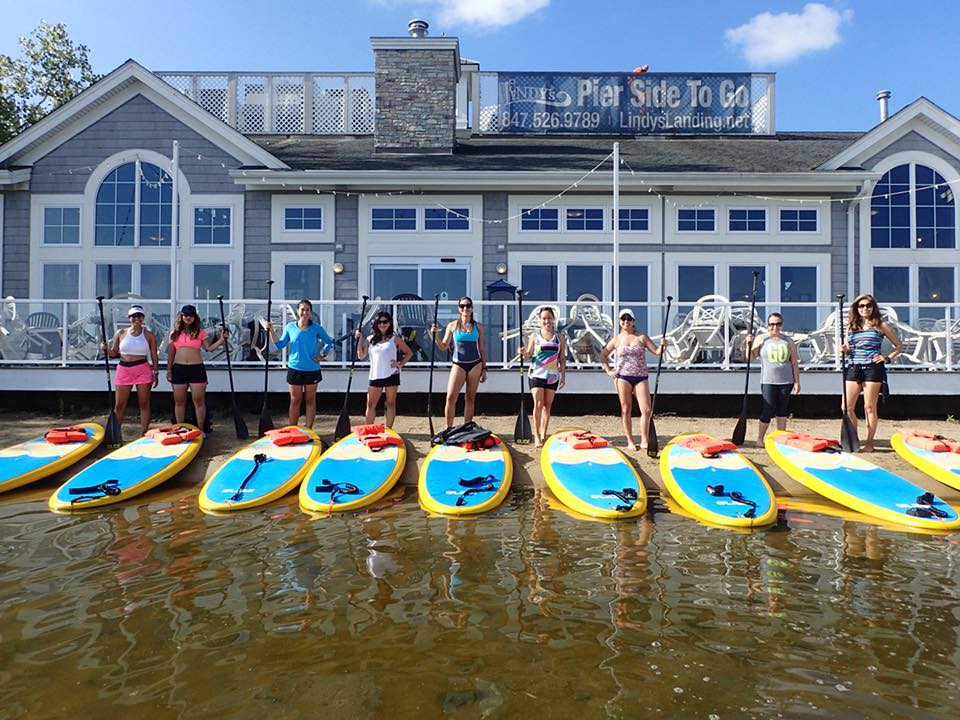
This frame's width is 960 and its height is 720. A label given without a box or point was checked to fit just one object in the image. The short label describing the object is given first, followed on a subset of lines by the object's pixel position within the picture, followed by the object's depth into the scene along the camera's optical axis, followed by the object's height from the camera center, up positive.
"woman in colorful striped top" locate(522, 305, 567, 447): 7.18 +0.00
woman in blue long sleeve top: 7.39 +0.14
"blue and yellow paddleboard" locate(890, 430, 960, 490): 6.23 -0.91
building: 12.16 +2.77
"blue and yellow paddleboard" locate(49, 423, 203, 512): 5.61 -1.01
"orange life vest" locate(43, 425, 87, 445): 7.00 -0.76
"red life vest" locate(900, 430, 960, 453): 6.68 -0.75
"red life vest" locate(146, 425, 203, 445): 6.95 -0.74
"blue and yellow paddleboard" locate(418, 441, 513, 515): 5.58 -1.04
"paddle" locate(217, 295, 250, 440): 7.66 -0.70
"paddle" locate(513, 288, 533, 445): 7.48 -0.73
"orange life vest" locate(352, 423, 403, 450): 6.81 -0.75
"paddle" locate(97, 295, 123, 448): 7.31 -0.75
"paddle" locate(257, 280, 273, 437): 7.82 -0.69
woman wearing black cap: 7.31 +0.12
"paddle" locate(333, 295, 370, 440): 7.52 -0.70
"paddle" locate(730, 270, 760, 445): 7.33 -0.70
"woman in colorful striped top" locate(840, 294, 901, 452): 6.86 +0.18
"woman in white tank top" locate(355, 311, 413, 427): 7.38 +0.05
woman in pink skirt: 7.35 +0.07
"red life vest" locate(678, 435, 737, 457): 6.50 -0.78
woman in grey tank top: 7.08 -0.03
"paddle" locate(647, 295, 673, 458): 6.91 -0.80
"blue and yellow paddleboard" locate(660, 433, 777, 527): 5.22 -1.04
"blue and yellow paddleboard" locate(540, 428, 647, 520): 5.45 -1.02
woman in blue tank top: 7.23 +0.11
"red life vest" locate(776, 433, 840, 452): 6.67 -0.76
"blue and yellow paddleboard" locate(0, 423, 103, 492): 6.21 -0.94
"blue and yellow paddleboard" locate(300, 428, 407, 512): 5.63 -1.02
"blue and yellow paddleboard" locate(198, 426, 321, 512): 5.66 -1.03
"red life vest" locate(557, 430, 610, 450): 6.80 -0.76
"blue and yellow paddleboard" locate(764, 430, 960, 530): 5.23 -1.04
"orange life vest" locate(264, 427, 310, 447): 7.00 -0.76
